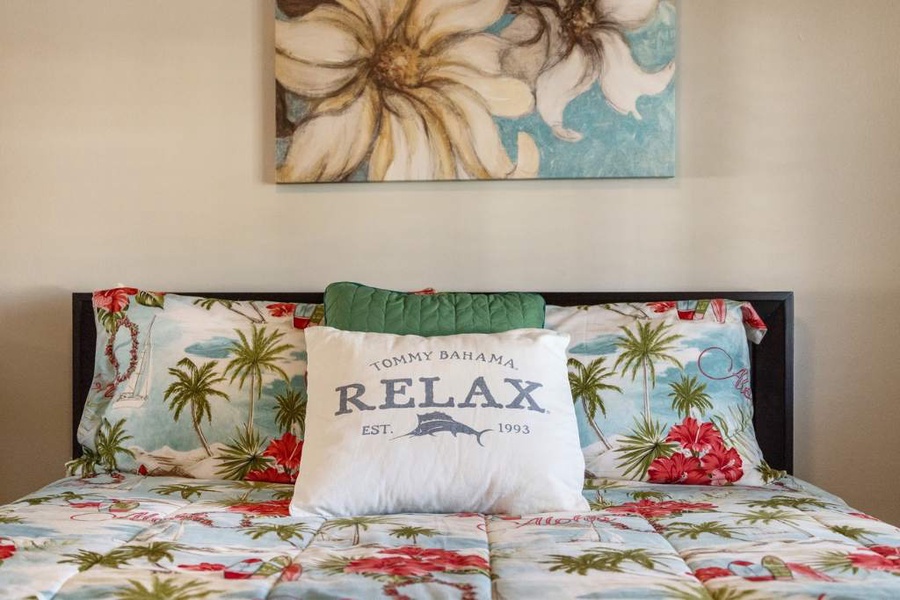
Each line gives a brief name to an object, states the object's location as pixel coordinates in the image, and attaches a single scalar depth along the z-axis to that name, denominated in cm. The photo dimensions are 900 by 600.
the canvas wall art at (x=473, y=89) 207
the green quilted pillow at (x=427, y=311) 171
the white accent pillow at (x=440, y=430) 145
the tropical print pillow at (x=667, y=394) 172
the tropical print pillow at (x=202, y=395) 176
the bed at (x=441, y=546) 106
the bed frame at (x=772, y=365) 198
